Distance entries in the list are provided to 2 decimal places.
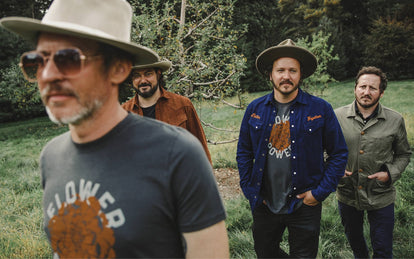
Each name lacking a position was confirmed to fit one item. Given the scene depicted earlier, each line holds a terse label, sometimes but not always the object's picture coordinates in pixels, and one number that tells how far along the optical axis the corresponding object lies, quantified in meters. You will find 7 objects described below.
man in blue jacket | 2.51
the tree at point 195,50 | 4.73
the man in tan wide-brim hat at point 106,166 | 1.15
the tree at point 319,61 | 8.67
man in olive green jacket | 2.83
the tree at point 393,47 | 23.06
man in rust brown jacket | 3.40
